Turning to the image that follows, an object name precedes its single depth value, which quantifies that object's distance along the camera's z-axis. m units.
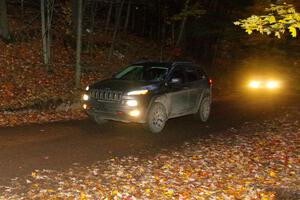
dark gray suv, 10.77
